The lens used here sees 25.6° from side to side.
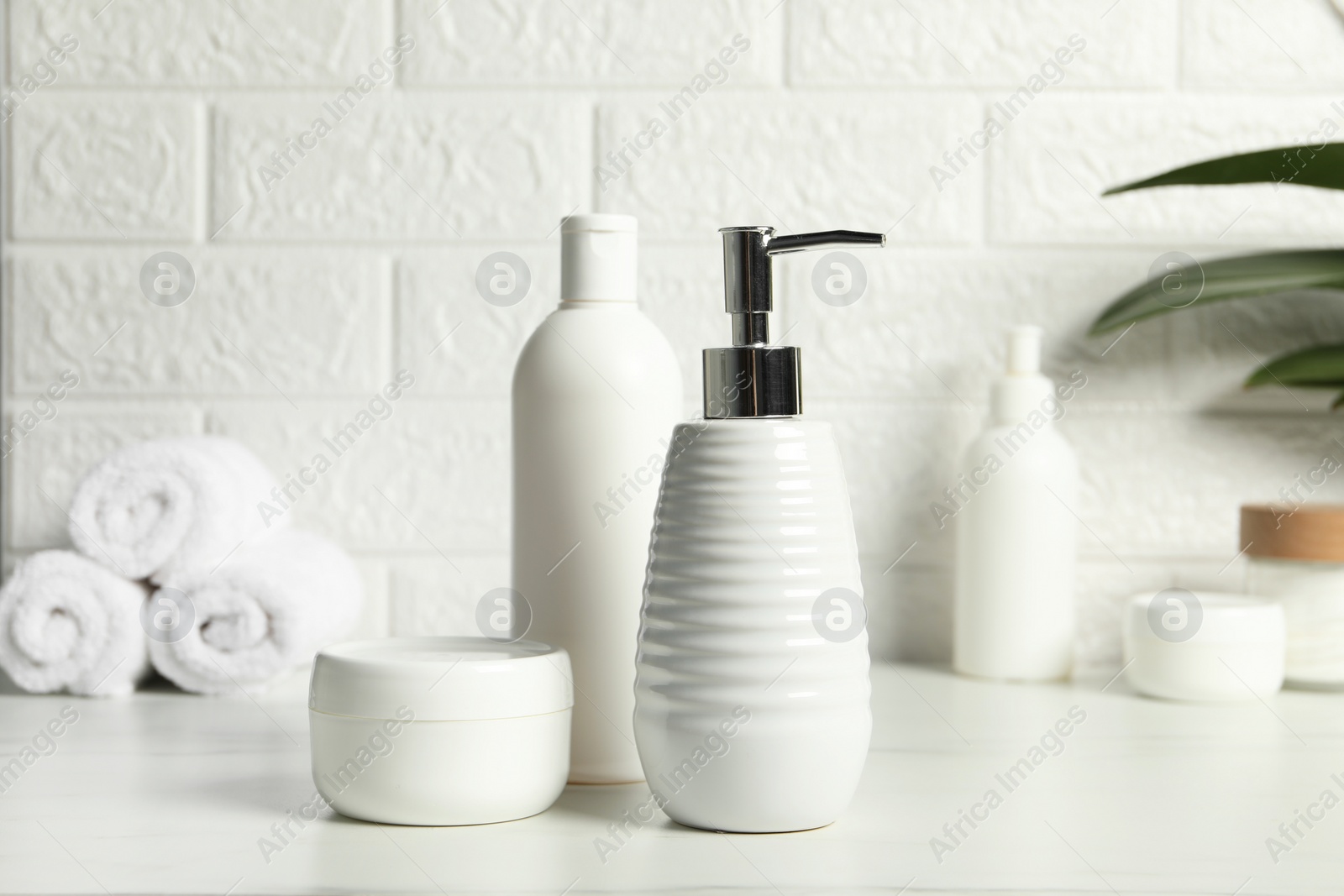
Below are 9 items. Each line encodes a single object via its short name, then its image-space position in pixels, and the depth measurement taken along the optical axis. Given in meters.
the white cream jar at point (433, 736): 0.99
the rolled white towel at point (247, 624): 1.22
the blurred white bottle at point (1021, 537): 1.28
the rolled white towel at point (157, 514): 1.22
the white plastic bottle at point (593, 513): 1.06
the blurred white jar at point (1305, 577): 1.23
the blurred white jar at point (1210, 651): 1.22
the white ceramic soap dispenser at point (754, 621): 0.99
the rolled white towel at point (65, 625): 1.22
